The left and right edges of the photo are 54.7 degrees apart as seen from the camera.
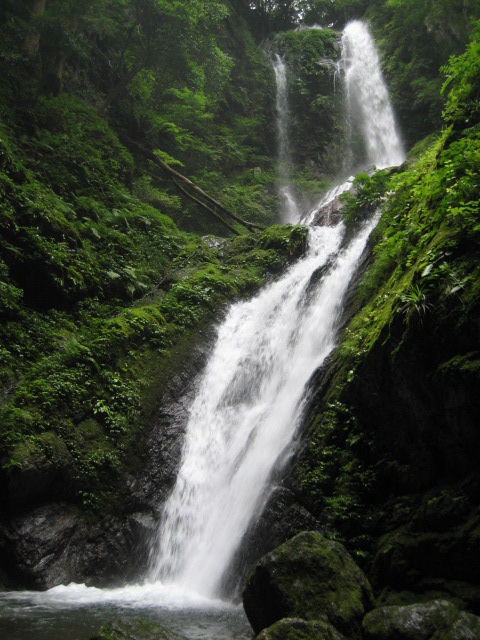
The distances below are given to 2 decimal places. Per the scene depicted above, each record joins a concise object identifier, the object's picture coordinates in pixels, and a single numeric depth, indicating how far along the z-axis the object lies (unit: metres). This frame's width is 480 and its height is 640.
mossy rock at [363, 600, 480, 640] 3.17
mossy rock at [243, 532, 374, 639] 3.98
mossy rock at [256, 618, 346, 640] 3.53
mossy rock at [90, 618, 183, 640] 3.61
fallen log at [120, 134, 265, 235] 16.61
